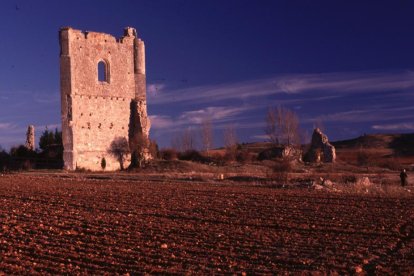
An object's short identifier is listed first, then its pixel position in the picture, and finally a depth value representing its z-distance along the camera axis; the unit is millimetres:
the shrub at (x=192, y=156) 48994
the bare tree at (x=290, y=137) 55344
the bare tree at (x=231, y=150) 50244
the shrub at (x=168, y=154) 49219
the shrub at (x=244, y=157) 49425
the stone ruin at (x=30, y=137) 47375
